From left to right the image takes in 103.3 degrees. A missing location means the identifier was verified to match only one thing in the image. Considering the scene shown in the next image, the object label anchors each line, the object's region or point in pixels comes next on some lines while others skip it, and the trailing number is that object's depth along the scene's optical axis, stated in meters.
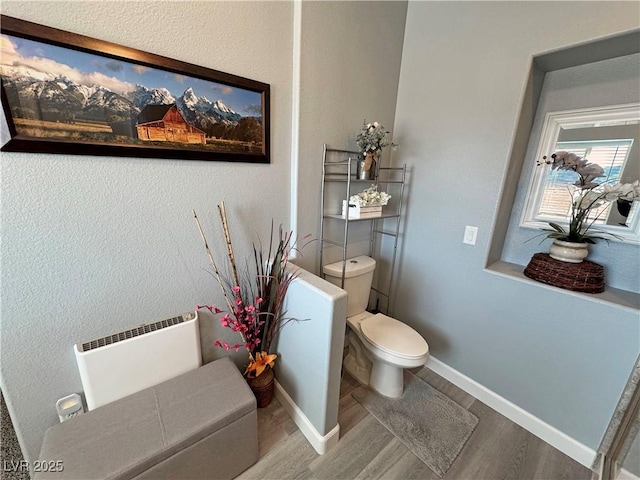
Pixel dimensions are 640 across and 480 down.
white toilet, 1.52
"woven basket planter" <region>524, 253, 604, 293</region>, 1.32
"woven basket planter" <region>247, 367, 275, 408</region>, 1.51
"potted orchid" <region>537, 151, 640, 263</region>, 1.26
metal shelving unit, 1.69
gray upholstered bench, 0.90
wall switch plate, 1.65
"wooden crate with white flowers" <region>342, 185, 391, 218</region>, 1.62
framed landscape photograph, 0.84
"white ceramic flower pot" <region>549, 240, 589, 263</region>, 1.35
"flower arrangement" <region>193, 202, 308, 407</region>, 1.38
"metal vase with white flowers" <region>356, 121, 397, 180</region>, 1.59
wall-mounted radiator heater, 1.08
